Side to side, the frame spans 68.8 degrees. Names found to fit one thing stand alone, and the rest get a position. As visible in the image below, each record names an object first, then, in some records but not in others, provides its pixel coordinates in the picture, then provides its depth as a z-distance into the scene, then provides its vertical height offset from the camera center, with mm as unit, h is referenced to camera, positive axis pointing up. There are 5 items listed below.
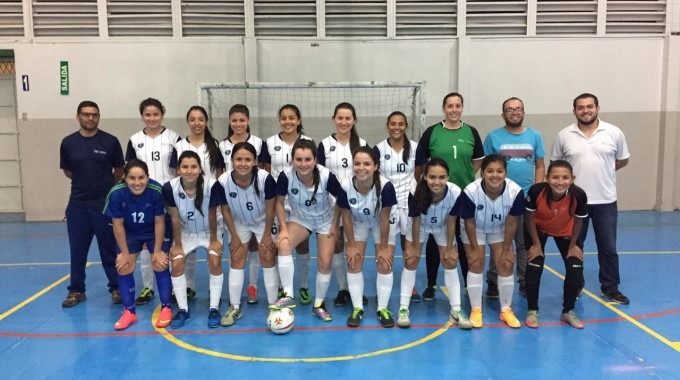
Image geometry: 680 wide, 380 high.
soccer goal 9055 +537
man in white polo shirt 4609 -316
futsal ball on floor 3996 -1500
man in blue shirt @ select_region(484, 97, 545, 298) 4637 -120
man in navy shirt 4738 -527
